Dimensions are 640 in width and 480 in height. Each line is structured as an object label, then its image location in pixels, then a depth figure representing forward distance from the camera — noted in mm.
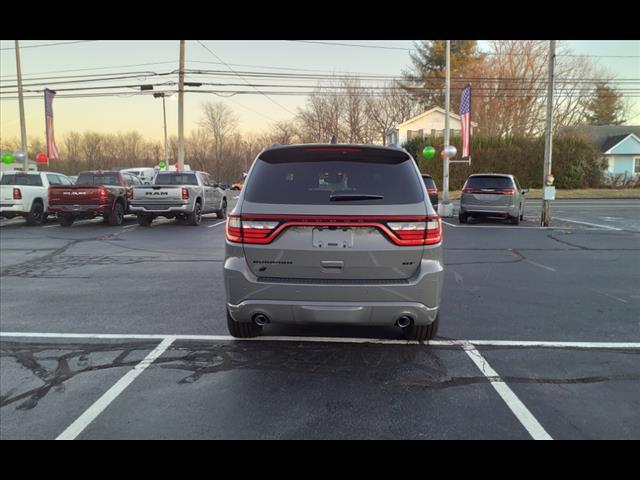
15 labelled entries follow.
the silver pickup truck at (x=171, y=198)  14609
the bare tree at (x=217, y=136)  65750
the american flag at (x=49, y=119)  24844
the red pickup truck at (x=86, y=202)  14742
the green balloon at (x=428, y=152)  24114
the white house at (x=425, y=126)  43938
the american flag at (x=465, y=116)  19198
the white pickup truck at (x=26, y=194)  14828
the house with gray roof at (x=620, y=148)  49781
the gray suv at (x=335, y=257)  3475
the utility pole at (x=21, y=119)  24516
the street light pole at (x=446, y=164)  17969
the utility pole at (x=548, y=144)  14000
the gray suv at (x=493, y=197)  14688
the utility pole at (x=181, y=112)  25828
